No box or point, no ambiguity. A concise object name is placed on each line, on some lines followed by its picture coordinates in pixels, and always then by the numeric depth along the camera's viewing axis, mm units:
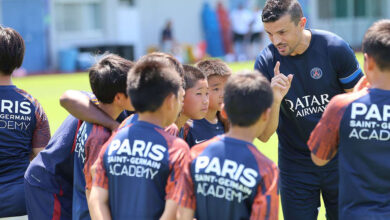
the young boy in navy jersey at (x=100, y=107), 7297
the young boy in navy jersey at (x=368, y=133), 6398
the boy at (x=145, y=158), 6379
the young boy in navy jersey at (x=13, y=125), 8758
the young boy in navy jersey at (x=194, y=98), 8695
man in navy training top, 8901
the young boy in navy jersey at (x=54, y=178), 8141
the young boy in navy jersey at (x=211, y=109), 9078
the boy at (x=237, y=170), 6016
